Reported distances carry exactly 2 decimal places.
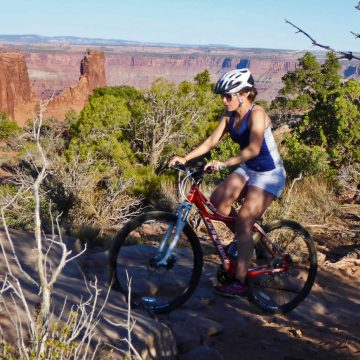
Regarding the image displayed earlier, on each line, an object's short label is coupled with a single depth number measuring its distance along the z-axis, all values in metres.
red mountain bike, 4.22
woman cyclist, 3.96
